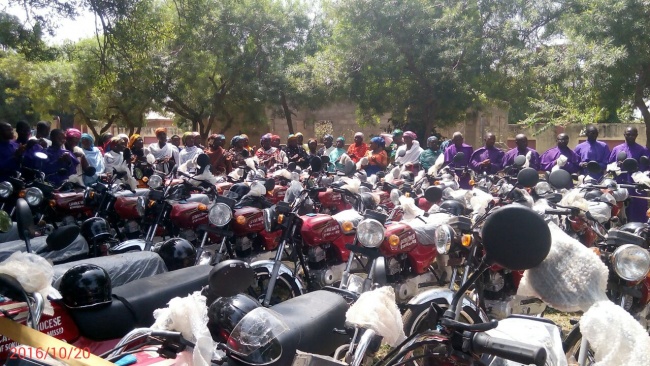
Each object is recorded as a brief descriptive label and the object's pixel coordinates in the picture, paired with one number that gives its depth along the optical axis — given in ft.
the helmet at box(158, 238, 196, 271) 15.58
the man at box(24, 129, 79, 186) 27.34
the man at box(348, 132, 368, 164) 40.57
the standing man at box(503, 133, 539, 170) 30.94
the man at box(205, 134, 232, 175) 33.76
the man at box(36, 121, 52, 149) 31.07
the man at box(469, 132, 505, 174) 32.45
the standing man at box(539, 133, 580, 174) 30.91
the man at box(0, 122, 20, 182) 26.16
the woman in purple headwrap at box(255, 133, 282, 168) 36.73
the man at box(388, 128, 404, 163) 42.14
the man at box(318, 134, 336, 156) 43.92
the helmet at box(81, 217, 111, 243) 17.56
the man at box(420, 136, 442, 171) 34.89
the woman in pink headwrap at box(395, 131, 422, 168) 36.01
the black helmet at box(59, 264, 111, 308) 9.80
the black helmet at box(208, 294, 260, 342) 8.73
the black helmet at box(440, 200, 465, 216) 19.73
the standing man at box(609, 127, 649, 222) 30.00
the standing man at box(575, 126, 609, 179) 30.83
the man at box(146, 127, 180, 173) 37.87
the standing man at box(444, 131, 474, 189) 33.90
